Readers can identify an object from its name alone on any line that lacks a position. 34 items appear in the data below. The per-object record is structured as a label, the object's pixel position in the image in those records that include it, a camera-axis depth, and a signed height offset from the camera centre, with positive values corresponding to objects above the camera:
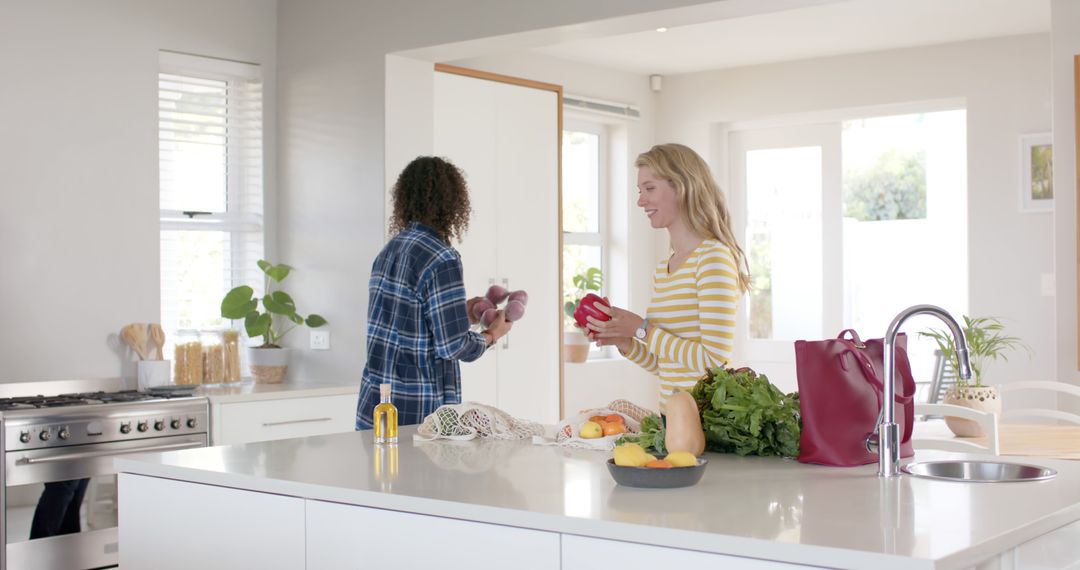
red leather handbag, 2.06 -0.19
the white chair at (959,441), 3.19 -0.42
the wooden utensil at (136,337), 4.41 -0.17
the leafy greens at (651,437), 2.19 -0.29
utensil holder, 4.30 -0.31
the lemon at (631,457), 1.87 -0.27
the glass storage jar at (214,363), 4.51 -0.28
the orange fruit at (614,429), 2.43 -0.30
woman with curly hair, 3.08 -0.05
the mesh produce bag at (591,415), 2.39 -0.30
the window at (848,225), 6.91 +0.49
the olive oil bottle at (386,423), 2.52 -0.29
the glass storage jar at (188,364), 4.46 -0.28
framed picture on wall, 5.88 +0.62
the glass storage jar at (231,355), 4.55 -0.25
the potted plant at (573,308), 6.34 -0.09
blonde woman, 2.63 +0.02
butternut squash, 2.09 -0.25
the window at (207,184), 4.74 +0.48
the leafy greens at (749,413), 2.19 -0.24
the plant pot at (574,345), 6.34 -0.29
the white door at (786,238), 6.89 +0.34
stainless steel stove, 3.54 -0.54
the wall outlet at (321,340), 4.76 -0.19
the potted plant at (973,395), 3.71 -0.35
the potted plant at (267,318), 4.60 -0.10
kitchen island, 1.50 -0.34
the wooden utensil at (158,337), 4.46 -0.17
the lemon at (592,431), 2.43 -0.30
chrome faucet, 1.90 -0.20
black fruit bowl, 1.84 -0.30
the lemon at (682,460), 1.86 -0.28
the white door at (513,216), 5.58 +0.40
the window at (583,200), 6.75 +0.57
